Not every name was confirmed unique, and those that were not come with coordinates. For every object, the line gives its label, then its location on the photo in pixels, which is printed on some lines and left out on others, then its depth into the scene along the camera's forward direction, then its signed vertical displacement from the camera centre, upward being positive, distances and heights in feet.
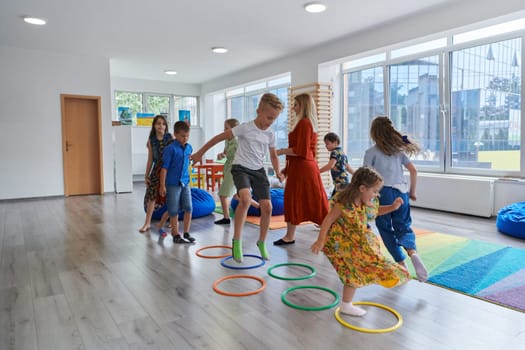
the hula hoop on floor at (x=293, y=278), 9.00 -2.97
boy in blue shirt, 12.34 -0.74
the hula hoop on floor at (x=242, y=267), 9.81 -2.97
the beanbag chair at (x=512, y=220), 13.01 -2.46
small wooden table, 24.98 -1.13
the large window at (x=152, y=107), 34.63 +4.41
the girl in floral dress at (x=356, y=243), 6.93 -1.70
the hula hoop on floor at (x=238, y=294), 8.04 -2.98
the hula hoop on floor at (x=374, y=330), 6.40 -3.00
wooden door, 24.98 +0.62
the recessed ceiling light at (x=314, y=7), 15.98 +6.17
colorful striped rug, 8.18 -3.01
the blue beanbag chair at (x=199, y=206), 16.46 -2.38
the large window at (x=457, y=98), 17.29 +2.74
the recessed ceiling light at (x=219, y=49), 23.58 +6.44
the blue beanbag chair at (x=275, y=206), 16.92 -2.38
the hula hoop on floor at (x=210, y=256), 10.84 -2.94
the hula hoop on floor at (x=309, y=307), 7.31 -2.99
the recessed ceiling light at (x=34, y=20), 17.55 +6.23
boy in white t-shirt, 10.11 -0.22
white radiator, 16.63 -2.00
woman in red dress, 11.28 -0.68
